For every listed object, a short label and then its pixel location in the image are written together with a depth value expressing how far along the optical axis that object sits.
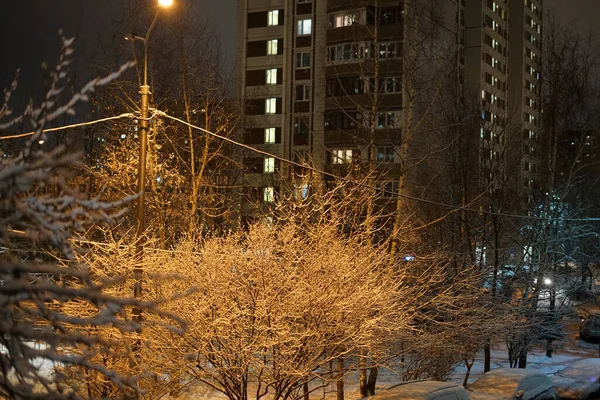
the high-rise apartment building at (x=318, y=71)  39.91
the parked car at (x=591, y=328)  33.28
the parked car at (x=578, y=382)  19.23
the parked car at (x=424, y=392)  12.70
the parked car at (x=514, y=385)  16.12
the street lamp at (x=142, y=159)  11.62
